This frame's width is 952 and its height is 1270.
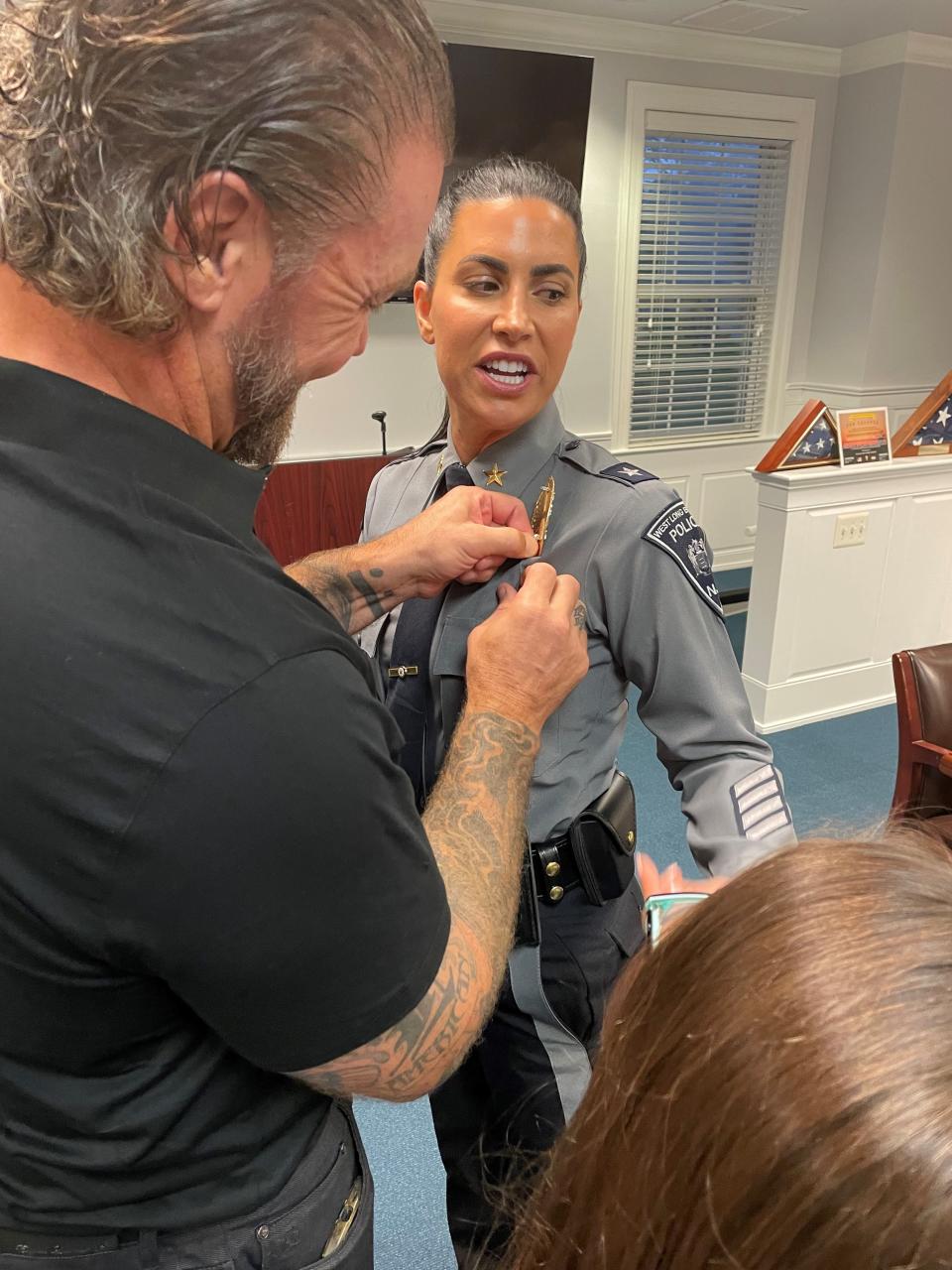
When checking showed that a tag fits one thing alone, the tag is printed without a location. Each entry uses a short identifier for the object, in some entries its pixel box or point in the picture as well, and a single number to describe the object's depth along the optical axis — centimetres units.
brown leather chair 195
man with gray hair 50
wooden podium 354
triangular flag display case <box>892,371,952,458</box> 340
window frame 437
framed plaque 323
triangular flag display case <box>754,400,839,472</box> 314
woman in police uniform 103
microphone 364
